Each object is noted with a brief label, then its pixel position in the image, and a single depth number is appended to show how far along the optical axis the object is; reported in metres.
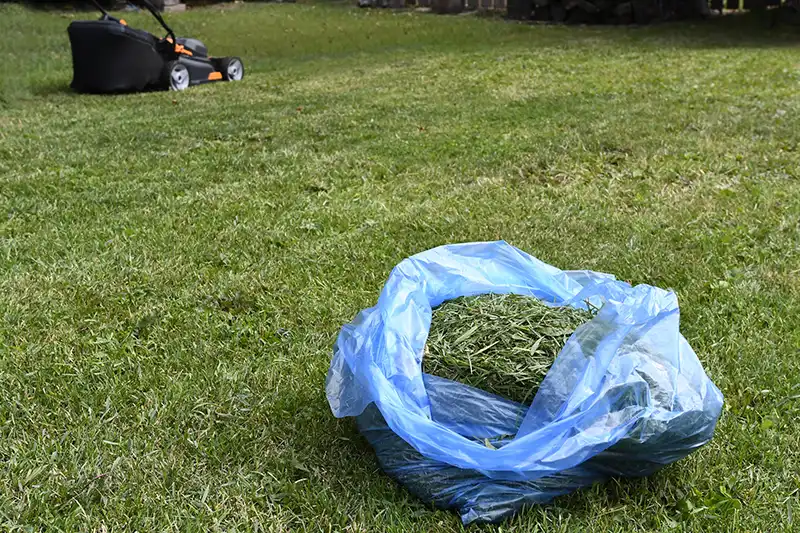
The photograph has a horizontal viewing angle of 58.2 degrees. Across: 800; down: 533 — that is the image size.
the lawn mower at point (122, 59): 8.19
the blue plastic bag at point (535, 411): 1.71
